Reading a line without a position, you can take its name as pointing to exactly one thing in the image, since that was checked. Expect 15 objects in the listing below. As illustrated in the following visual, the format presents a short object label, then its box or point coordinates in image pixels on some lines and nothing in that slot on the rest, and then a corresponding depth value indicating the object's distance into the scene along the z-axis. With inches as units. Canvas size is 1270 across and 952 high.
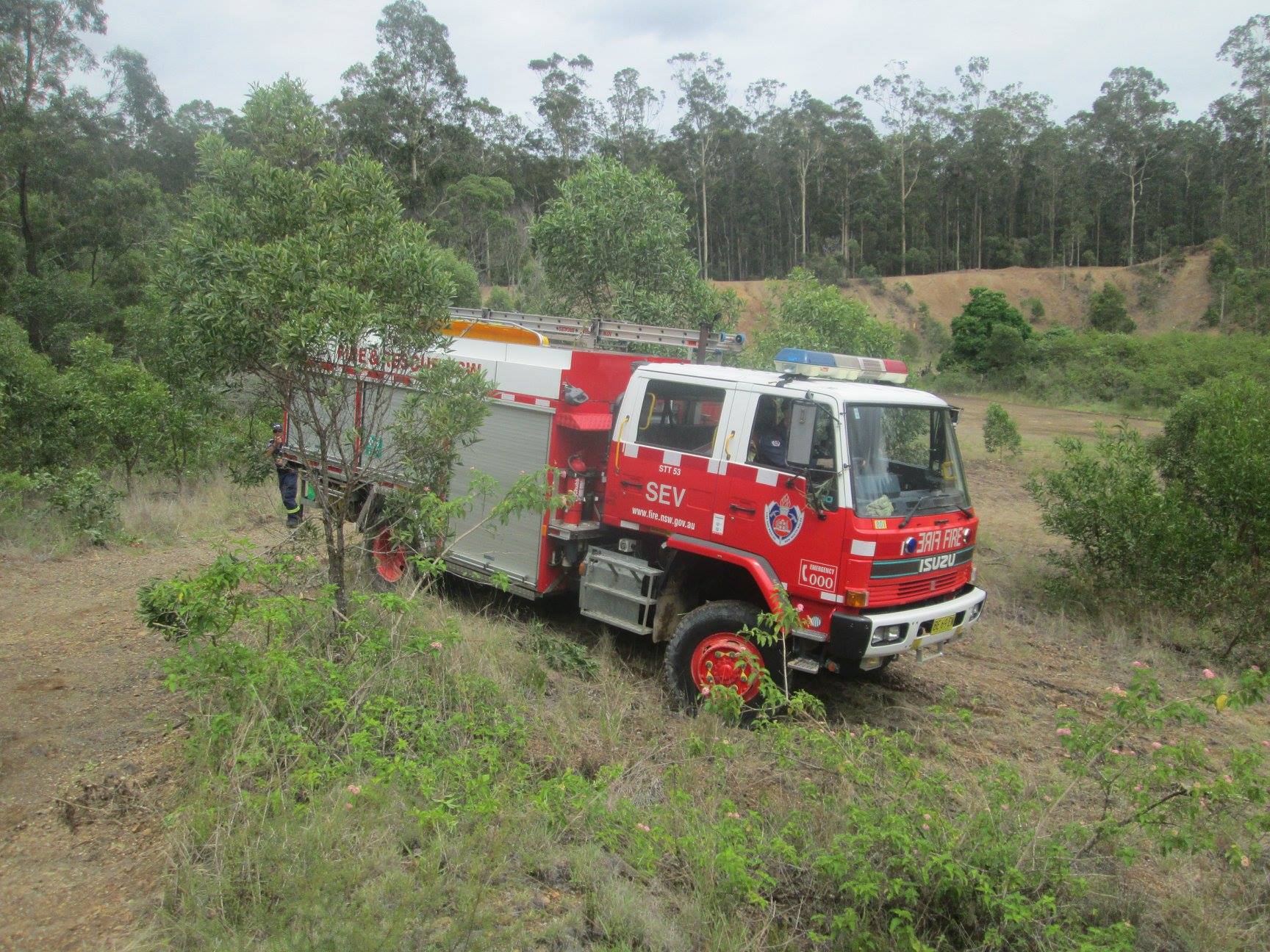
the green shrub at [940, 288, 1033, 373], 1454.2
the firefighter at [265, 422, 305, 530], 388.2
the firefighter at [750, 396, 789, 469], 241.1
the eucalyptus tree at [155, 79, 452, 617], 210.8
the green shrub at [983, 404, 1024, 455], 736.3
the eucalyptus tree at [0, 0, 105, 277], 1009.5
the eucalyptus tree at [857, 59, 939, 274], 2251.5
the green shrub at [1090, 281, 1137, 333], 1863.9
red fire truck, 226.7
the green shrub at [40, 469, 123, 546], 410.3
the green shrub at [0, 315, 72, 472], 522.9
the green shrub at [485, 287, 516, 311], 1021.5
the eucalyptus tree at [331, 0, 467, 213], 1469.0
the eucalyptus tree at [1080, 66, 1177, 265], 2154.3
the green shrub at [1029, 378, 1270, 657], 318.3
